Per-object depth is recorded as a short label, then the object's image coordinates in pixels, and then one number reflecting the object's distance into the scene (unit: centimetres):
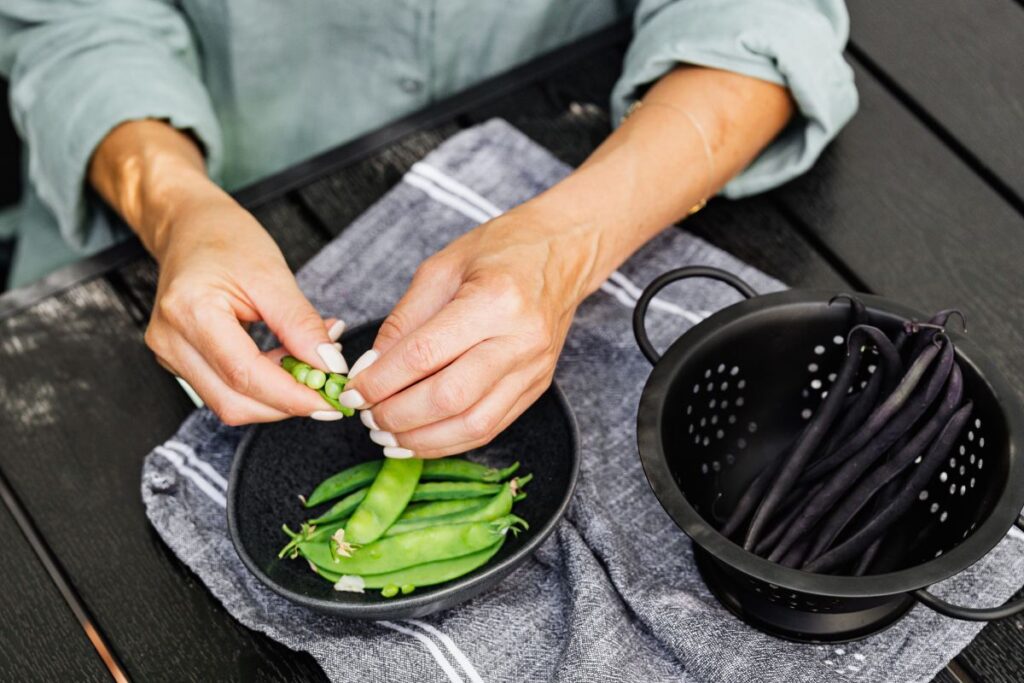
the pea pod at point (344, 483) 108
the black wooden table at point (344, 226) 105
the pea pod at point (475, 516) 101
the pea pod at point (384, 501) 101
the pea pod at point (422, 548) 100
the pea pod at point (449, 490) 106
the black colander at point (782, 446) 84
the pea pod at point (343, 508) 106
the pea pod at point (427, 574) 99
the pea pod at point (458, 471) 108
